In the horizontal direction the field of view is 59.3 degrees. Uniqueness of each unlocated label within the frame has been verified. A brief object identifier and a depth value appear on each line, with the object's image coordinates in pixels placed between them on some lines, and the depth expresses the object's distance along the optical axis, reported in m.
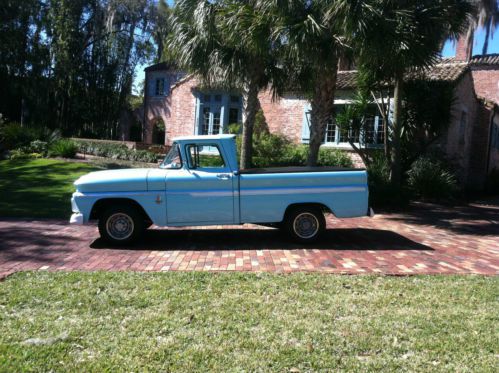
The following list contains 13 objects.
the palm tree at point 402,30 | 9.30
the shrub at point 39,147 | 19.06
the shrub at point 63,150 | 18.25
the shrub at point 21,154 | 17.86
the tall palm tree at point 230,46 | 10.28
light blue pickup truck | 6.70
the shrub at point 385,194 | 11.57
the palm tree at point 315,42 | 9.62
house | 16.28
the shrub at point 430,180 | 13.50
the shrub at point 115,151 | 18.80
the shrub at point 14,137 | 19.95
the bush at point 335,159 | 16.38
